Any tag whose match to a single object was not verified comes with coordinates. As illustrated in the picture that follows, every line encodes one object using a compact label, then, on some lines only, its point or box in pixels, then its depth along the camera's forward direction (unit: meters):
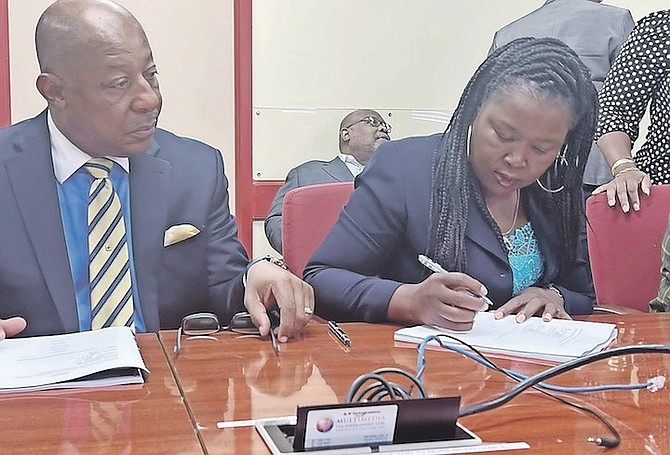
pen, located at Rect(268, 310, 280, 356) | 1.27
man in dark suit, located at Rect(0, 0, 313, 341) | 1.42
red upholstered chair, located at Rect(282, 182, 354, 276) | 1.82
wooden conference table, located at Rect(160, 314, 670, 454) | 0.86
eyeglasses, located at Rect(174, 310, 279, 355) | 1.29
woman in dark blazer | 1.61
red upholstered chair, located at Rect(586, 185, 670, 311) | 1.90
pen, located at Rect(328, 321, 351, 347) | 1.26
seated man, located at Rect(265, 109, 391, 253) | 3.01
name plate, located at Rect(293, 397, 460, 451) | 0.78
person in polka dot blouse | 2.15
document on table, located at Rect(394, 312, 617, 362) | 1.19
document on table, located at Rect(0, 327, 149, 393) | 1.00
